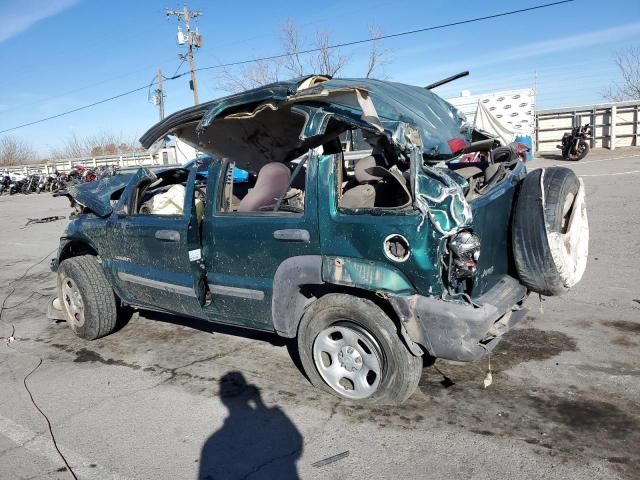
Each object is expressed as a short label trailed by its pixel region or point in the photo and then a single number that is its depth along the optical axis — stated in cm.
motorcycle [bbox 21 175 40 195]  3234
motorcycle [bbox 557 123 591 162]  2136
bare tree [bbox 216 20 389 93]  3231
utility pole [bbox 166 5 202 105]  3553
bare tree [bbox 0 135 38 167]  6394
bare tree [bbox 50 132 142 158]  5969
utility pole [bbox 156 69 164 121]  4184
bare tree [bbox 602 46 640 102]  3988
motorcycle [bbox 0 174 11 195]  3222
